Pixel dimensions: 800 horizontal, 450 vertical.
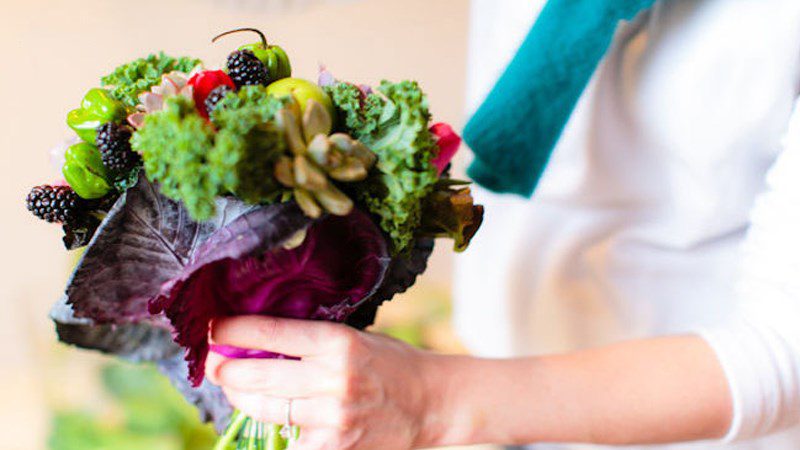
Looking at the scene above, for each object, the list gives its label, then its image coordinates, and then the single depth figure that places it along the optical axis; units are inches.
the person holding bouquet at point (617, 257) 21.5
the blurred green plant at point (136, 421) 37.6
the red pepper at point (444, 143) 19.5
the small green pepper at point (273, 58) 19.2
